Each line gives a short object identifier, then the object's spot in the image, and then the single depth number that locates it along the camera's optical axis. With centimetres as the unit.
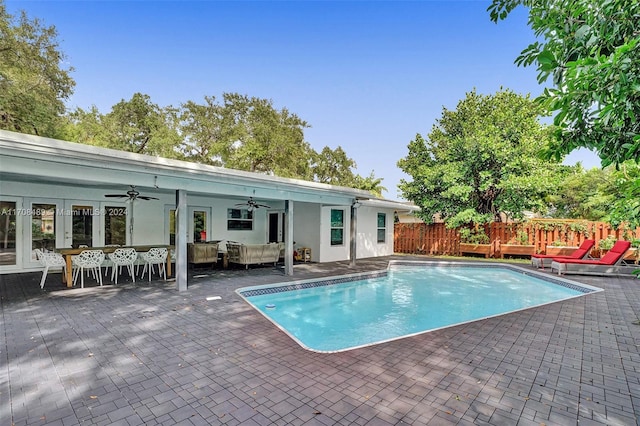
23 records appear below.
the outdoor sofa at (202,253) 1080
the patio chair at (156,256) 884
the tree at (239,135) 2217
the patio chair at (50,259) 744
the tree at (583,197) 1880
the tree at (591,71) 174
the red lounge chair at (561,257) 1134
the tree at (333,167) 2894
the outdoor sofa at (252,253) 1097
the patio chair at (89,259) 751
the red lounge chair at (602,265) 1029
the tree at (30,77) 1267
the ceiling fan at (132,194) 873
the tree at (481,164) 1445
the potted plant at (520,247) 1468
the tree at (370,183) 2773
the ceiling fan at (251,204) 1207
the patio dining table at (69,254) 759
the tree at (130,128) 2012
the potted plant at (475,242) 1559
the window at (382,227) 1652
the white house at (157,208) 601
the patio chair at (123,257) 817
